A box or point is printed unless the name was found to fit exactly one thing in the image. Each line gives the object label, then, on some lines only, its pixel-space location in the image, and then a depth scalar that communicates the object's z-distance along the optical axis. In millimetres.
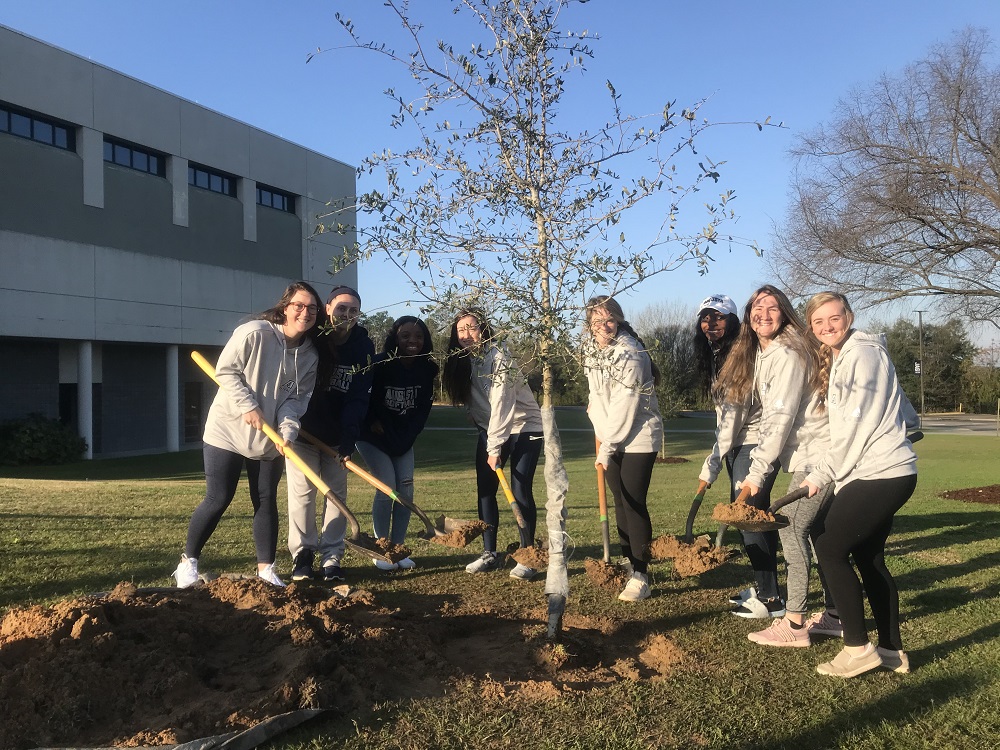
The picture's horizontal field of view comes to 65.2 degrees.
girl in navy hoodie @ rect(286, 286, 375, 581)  5742
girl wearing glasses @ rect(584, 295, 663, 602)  5074
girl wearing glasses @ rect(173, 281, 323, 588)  5117
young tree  3975
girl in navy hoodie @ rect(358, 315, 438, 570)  6199
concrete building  22578
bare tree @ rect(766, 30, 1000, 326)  11195
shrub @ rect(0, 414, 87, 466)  22484
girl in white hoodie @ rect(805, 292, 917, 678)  3779
